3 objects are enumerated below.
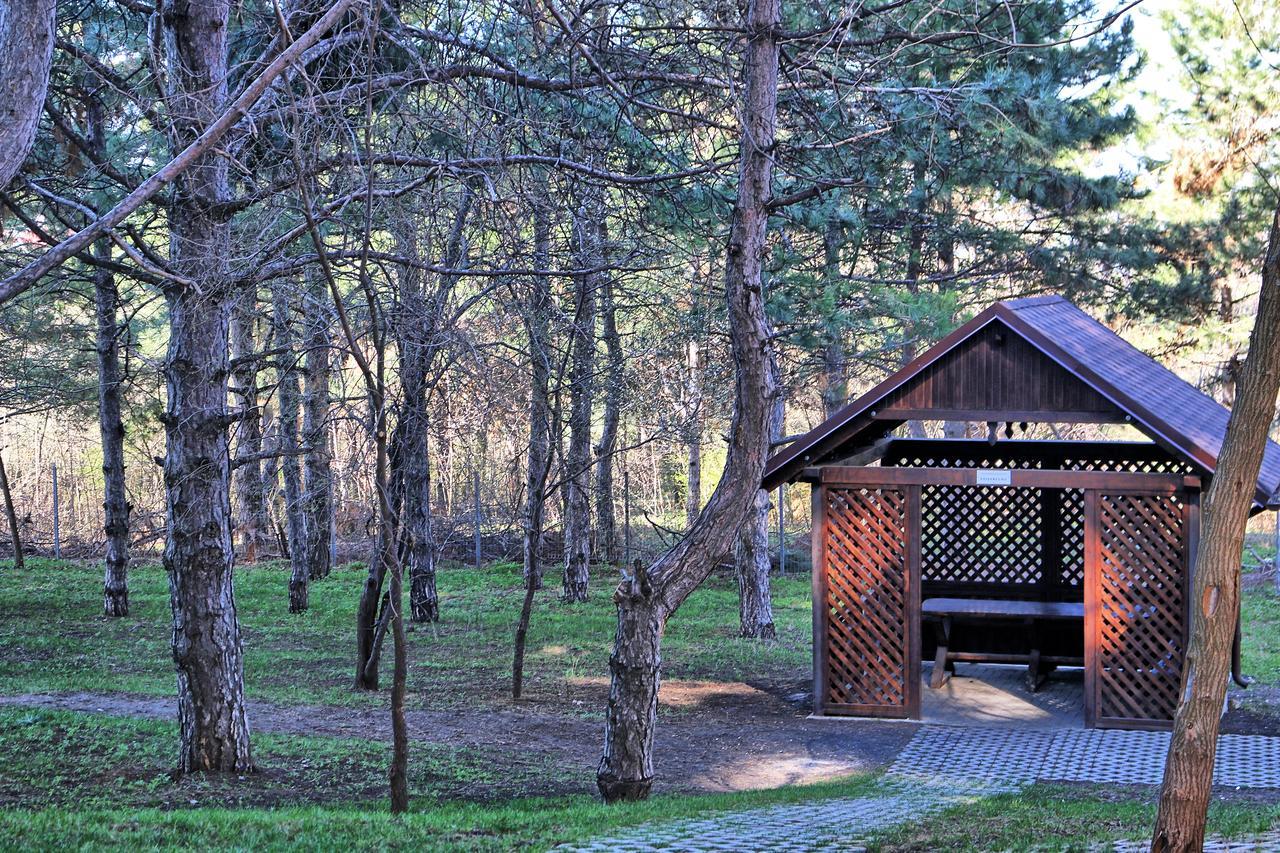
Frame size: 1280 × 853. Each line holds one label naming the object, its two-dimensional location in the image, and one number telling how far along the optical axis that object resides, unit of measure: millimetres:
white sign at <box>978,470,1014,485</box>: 11625
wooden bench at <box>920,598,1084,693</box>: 12859
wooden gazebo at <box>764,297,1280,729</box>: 11250
